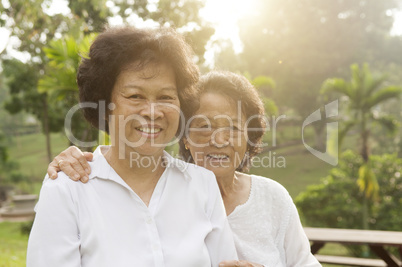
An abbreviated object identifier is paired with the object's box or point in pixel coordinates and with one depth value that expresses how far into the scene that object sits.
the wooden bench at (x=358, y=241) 4.84
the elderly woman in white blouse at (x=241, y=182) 2.42
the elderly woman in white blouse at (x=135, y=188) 1.66
